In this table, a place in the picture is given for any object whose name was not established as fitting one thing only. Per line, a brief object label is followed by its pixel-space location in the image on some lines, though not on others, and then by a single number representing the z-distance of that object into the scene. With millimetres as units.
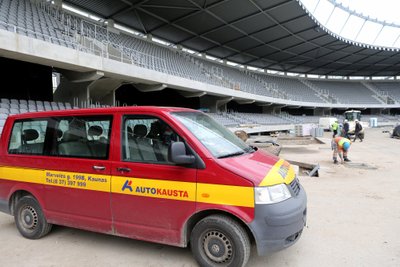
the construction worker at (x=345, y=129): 17969
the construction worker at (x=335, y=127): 22412
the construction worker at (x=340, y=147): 11062
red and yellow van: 2969
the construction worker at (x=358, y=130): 22111
